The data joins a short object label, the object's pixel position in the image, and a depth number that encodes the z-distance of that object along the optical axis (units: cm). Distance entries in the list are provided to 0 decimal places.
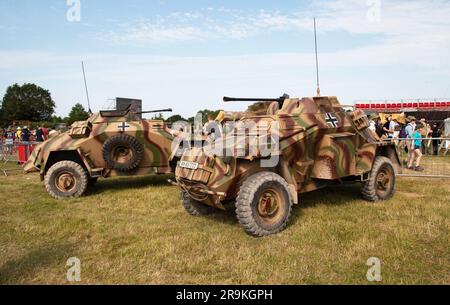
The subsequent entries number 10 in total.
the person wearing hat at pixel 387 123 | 1753
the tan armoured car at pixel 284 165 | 590
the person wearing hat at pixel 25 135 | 2145
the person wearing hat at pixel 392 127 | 1575
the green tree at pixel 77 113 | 6133
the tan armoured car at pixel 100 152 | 928
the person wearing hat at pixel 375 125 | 1471
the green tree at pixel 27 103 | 7469
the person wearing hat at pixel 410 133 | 1164
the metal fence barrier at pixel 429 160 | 1119
